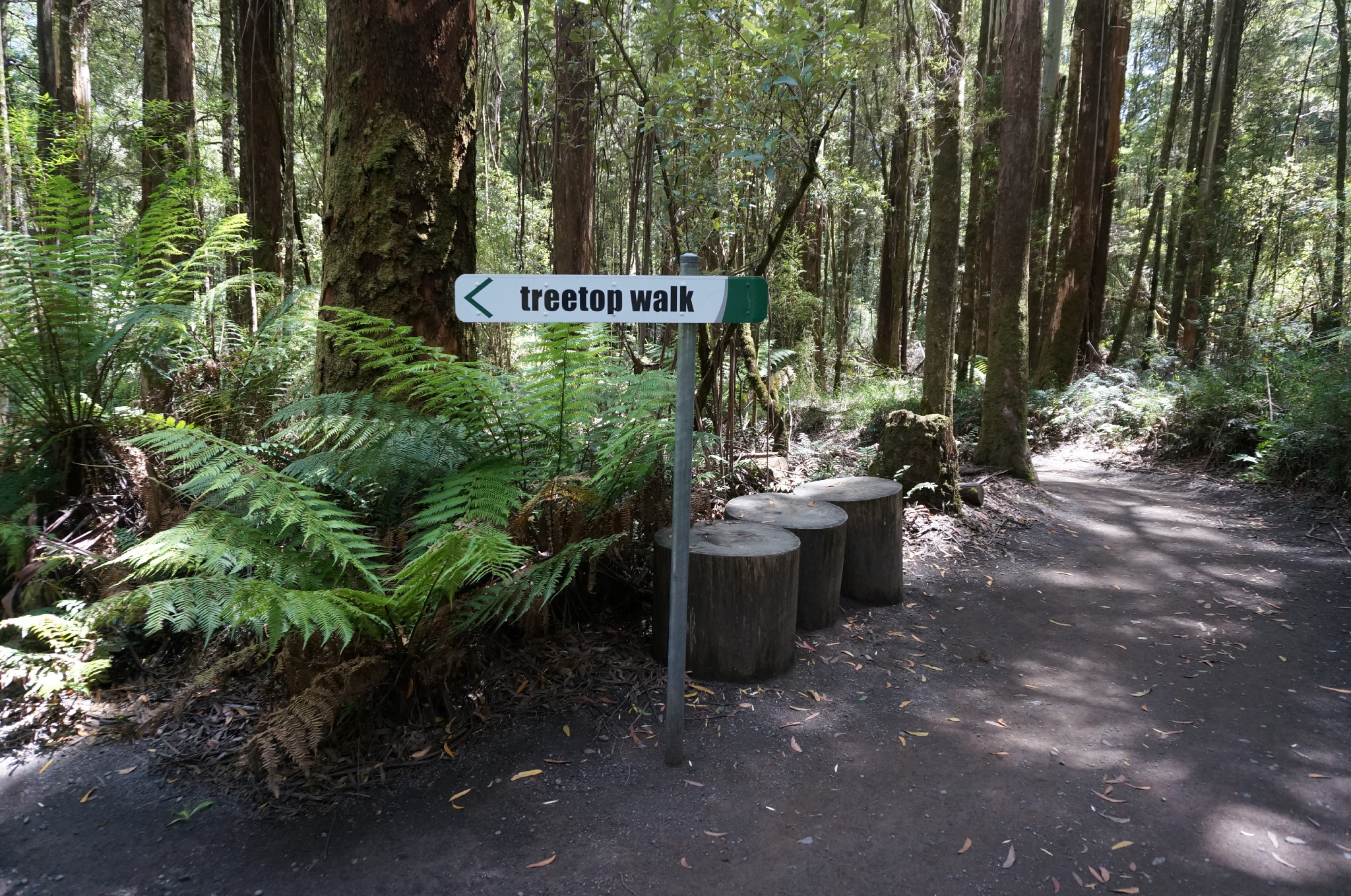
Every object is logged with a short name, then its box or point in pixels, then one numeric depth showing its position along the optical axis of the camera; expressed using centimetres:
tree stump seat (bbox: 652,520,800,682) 341
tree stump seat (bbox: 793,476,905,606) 459
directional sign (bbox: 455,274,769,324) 237
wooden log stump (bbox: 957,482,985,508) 666
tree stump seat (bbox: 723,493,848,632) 409
